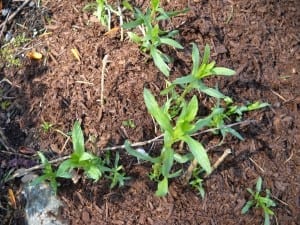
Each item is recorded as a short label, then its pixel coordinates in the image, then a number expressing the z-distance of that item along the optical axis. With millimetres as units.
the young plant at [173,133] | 256
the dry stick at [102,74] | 318
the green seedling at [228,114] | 307
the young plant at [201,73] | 285
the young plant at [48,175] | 285
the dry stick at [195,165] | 292
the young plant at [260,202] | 300
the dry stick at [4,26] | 357
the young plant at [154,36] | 305
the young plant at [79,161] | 273
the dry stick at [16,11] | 360
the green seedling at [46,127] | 314
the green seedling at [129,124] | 314
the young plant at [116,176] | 291
